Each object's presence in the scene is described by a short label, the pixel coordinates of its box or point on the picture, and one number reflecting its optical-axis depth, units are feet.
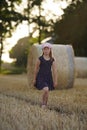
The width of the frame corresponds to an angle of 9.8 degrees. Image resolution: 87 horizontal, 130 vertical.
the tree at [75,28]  124.98
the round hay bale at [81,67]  83.20
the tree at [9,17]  79.41
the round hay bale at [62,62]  53.36
